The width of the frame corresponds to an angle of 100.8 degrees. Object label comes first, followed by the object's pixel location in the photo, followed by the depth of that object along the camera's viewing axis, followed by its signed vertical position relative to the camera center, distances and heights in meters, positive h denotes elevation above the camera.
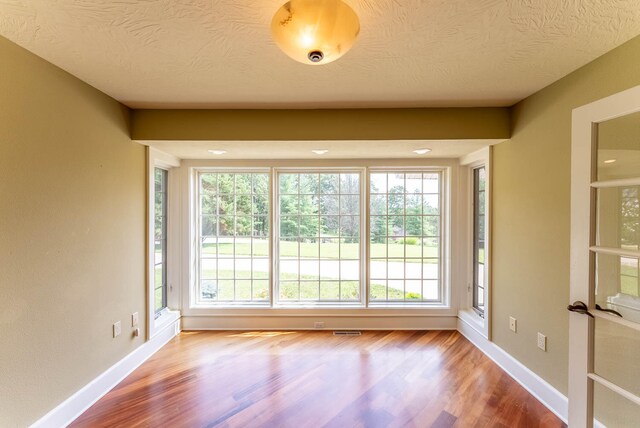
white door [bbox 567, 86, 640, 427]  1.24 -0.26
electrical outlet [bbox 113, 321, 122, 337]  2.05 -0.92
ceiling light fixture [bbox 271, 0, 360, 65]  0.85 +0.61
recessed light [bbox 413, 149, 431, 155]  2.60 +0.61
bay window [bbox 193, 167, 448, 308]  3.08 -0.29
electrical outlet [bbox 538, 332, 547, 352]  1.85 -0.92
